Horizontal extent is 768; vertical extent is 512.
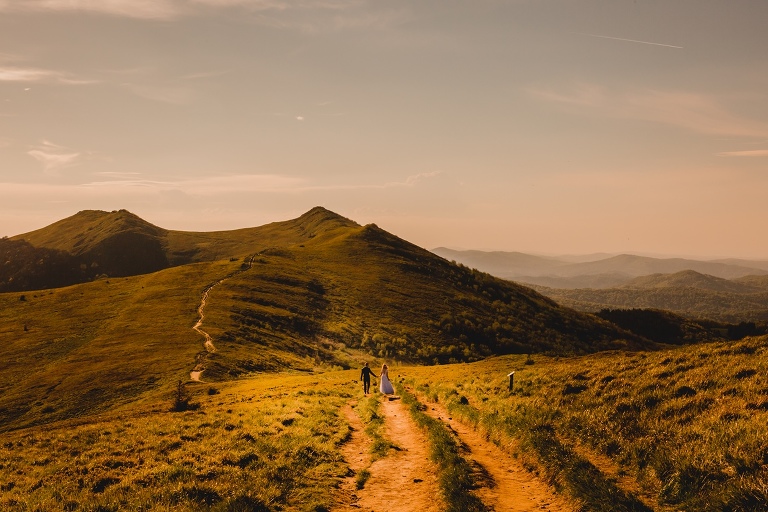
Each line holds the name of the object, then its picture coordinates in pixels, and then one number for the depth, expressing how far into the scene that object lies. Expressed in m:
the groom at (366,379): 36.06
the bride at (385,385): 35.44
